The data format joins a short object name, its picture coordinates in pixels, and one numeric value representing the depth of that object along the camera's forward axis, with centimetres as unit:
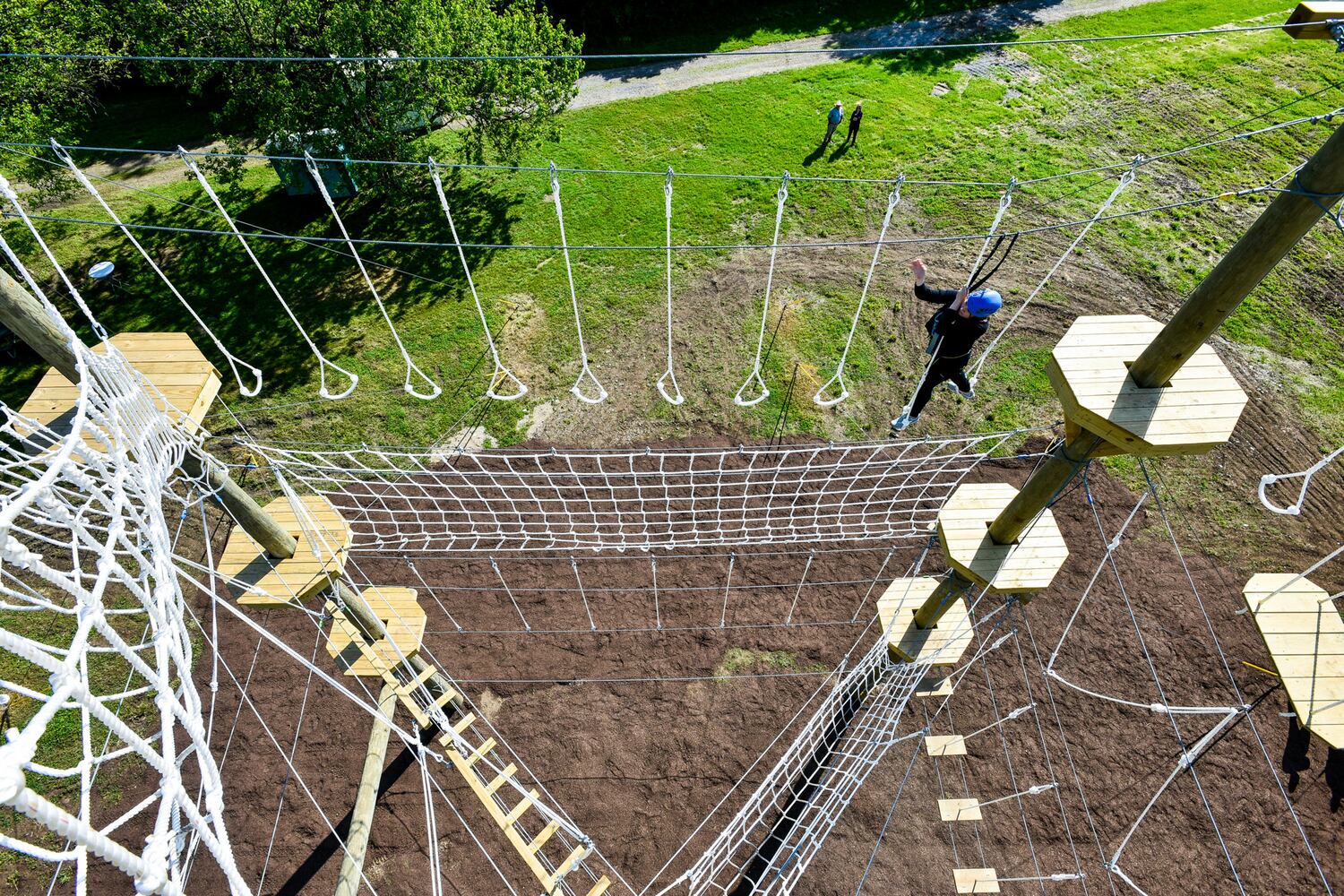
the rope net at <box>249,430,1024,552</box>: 1021
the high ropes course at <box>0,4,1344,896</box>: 378
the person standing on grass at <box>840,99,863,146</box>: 1536
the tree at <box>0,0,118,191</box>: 1245
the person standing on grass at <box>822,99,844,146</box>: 1556
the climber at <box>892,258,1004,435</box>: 717
